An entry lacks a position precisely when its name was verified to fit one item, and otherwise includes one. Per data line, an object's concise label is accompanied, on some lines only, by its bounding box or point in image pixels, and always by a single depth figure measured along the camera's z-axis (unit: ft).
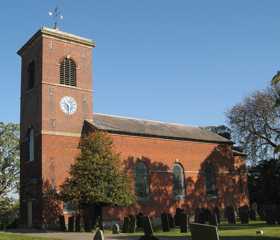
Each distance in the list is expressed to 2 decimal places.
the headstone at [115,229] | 95.03
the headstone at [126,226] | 96.85
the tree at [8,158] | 170.19
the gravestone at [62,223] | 110.52
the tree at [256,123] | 156.56
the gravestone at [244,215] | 109.40
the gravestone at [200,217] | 97.36
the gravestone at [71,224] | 104.22
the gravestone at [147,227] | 54.60
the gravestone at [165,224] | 94.02
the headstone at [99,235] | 50.01
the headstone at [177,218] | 102.90
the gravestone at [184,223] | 88.26
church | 124.57
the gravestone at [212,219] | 95.32
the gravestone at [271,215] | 94.99
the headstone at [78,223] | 103.67
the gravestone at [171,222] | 98.50
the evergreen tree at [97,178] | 103.86
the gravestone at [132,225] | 96.37
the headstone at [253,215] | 121.49
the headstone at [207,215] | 97.50
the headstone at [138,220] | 103.72
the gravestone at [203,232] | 25.85
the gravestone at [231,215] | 114.06
